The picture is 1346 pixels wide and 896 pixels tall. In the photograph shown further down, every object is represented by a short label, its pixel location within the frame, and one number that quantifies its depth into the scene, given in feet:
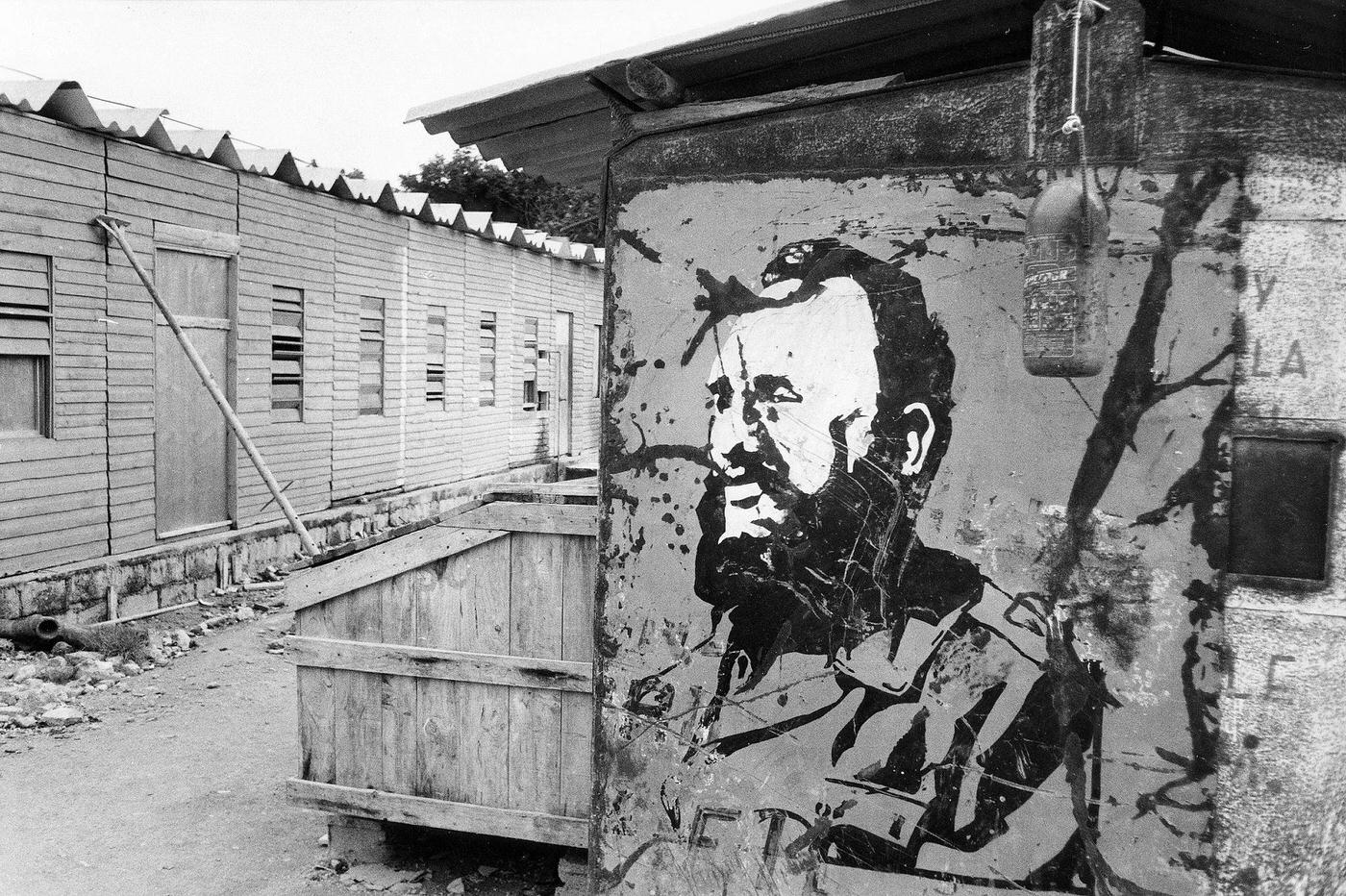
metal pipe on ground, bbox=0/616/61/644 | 24.79
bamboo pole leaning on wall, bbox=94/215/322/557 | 28.86
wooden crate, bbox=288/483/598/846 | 13.70
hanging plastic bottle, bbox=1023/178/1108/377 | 8.59
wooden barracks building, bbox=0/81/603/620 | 27.17
